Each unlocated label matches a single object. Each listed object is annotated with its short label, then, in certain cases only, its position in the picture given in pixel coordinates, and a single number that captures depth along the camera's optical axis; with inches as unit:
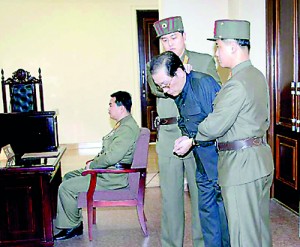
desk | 131.7
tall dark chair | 188.7
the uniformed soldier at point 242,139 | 89.0
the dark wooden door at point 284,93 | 156.4
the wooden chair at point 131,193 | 141.6
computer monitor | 173.9
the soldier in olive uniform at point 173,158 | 110.2
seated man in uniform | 142.1
